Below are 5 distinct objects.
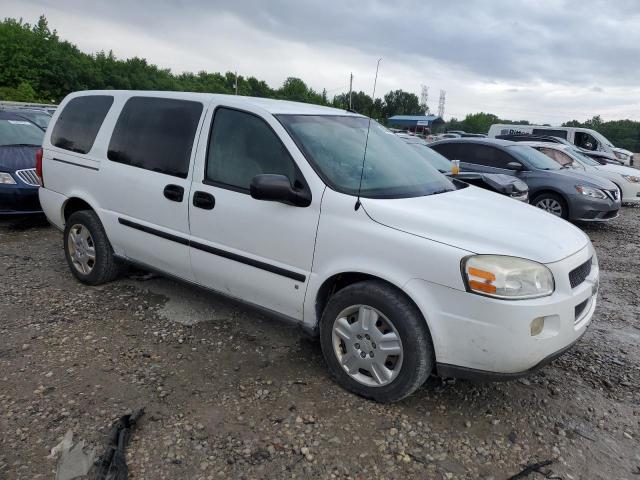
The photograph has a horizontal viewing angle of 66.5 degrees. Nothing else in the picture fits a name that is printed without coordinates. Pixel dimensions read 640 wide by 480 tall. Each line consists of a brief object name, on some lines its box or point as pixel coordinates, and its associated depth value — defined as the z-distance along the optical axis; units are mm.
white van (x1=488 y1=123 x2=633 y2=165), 19469
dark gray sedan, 8242
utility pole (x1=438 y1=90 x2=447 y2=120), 104700
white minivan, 2512
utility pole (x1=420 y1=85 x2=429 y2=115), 39056
